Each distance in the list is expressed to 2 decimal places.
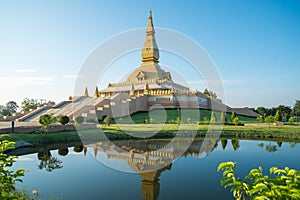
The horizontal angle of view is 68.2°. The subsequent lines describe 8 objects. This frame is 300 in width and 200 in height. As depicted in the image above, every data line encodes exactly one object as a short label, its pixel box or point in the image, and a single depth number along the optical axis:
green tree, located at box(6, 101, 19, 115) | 48.44
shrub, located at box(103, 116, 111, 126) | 19.33
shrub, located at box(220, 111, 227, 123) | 23.61
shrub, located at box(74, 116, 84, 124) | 18.31
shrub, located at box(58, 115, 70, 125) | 16.80
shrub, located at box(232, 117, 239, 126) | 22.34
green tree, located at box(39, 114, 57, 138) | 14.08
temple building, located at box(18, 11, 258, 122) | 24.19
